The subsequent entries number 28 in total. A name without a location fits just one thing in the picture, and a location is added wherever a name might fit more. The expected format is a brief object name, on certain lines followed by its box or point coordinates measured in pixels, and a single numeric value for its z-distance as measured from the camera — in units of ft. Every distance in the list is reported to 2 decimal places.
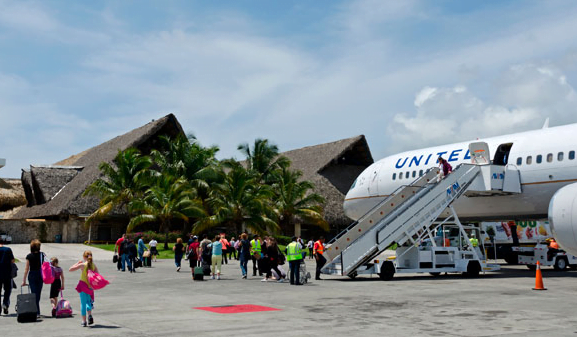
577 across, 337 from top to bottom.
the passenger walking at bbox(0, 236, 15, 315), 41.22
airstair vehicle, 67.26
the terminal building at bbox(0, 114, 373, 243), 157.48
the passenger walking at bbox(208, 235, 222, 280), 72.23
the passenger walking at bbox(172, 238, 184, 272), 90.12
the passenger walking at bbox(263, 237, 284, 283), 67.67
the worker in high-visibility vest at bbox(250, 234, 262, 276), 76.84
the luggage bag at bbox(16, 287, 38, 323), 37.17
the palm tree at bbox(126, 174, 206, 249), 137.28
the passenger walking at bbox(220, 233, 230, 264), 81.40
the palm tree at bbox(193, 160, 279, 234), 139.95
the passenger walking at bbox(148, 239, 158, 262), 112.80
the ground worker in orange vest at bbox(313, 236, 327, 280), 70.54
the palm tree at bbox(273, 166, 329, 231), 157.38
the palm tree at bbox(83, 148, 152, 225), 146.10
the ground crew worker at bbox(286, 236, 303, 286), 63.05
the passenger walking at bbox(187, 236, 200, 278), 75.82
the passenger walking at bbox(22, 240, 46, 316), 40.27
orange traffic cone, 54.70
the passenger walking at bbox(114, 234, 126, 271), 88.43
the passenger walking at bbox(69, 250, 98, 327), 35.47
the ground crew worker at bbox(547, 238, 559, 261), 83.71
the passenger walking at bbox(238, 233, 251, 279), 74.54
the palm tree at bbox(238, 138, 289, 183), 159.12
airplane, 53.57
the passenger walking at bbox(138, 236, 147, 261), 94.49
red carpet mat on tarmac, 41.57
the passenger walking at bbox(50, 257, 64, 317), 40.40
